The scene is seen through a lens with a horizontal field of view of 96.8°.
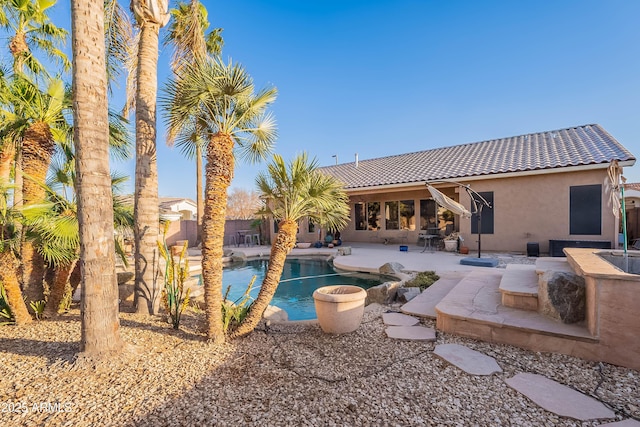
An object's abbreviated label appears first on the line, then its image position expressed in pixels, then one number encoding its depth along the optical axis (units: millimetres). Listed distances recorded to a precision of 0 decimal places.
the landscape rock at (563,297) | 3602
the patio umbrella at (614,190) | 4567
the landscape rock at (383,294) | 5938
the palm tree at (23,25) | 5910
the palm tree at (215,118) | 3428
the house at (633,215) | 13292
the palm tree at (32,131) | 4398
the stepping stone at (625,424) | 2221
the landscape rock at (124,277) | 5976
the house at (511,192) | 9945
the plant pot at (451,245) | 12203
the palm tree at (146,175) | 4738
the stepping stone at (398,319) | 4422
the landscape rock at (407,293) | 5711
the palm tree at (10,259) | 3955
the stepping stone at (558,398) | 2377
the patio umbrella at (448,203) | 9859
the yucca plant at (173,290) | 4047
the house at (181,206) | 24909
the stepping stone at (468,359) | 3074
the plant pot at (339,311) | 3918
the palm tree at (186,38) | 4711
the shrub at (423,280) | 6590
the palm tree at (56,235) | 3979
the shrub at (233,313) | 3908
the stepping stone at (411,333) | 3882
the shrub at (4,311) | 4246
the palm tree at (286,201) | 3875
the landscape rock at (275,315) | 4959
